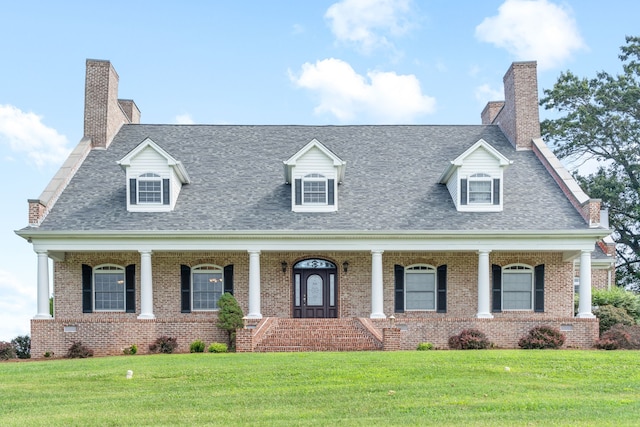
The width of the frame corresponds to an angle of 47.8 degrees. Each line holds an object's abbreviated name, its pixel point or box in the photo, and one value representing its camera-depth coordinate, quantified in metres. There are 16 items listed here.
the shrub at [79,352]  23.17
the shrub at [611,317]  26.25
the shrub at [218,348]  22.70
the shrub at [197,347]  22.98
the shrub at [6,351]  23.33
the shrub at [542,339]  23.67
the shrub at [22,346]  24.84
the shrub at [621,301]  29.16
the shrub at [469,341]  23.30
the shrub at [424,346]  23.03
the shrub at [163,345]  23.42
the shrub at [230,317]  23.89
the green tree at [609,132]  39.53
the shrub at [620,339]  22.77
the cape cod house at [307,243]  24.25
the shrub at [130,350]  23.47
